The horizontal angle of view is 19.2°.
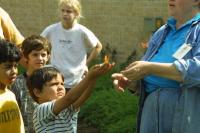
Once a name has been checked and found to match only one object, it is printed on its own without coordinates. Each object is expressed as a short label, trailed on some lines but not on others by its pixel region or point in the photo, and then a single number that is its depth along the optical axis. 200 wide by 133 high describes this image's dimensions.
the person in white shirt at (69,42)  7.36
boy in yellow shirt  4.27
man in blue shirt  3.88
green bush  7.95
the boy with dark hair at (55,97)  3.98
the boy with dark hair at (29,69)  5.13
